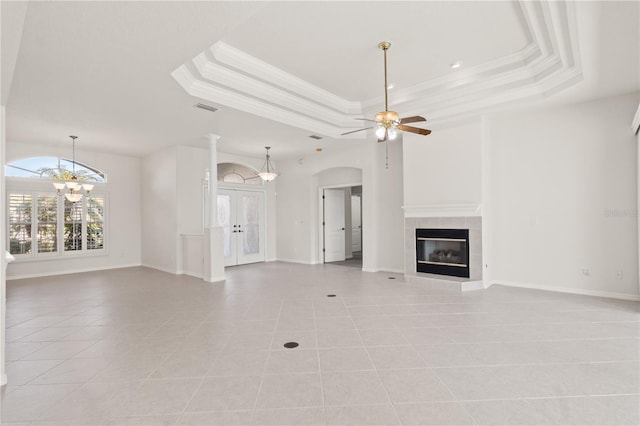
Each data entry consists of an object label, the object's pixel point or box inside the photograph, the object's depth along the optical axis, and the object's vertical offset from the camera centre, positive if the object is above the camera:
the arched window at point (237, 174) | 8.48 +1.13
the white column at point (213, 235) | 6.32 -0.40
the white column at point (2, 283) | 2.43 -0.51
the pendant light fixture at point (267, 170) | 7.57 +1.27
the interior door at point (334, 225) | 8.74 -0.31
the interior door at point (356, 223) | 11.29 -0.35
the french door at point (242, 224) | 8.36 -0.24
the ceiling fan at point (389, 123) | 3.61 +1.05
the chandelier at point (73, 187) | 6.61 +0.66
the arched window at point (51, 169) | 6.92 +1.11
